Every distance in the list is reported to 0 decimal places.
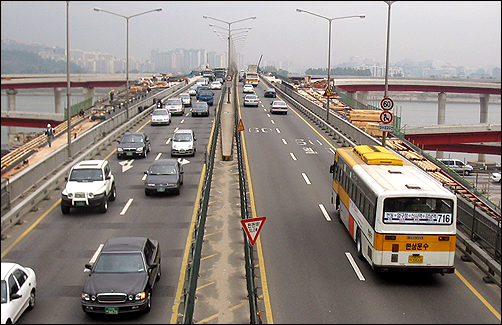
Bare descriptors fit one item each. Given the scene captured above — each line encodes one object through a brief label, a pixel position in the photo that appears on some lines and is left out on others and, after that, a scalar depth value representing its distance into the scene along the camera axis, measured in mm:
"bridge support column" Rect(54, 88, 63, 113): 96412
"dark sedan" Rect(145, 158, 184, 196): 25016
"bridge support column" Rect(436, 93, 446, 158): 95762
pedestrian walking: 40053
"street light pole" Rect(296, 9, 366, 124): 50938
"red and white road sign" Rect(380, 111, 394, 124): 26719
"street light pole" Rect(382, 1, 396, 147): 27473
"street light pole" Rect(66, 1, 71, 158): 30100
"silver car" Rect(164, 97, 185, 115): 57884
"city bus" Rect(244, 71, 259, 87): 103644
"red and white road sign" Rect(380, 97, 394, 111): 26453
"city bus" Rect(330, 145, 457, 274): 14148
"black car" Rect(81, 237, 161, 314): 12383
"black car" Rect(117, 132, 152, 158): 34312
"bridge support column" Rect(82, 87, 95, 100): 116069
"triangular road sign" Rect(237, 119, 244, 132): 32766
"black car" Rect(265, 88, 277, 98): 81188
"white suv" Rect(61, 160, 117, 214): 21812
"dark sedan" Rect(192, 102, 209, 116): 56406
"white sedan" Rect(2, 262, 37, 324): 11586
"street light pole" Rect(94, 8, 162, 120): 49009
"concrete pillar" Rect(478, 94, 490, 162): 86312
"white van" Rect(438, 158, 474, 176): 46253
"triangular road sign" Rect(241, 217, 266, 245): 14031
